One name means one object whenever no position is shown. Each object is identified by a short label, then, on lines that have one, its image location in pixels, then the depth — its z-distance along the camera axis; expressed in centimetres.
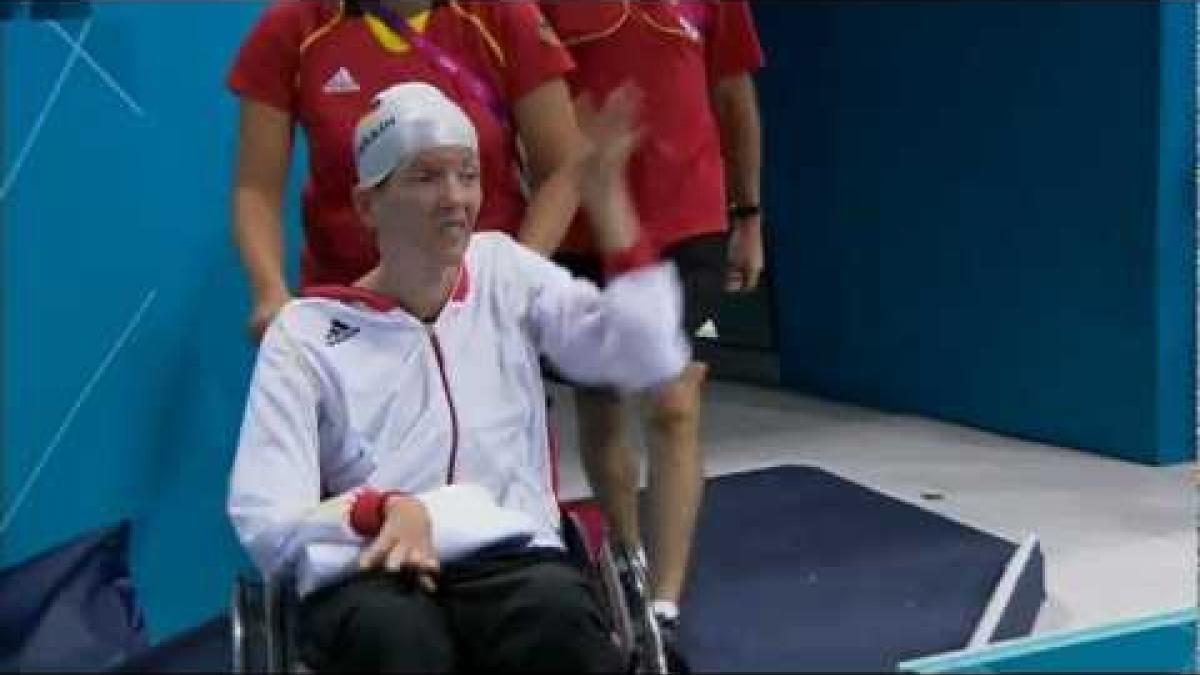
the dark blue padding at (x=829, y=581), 653
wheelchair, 467
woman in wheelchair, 466
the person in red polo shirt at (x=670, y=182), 665
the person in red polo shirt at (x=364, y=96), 586
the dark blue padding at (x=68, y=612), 618
